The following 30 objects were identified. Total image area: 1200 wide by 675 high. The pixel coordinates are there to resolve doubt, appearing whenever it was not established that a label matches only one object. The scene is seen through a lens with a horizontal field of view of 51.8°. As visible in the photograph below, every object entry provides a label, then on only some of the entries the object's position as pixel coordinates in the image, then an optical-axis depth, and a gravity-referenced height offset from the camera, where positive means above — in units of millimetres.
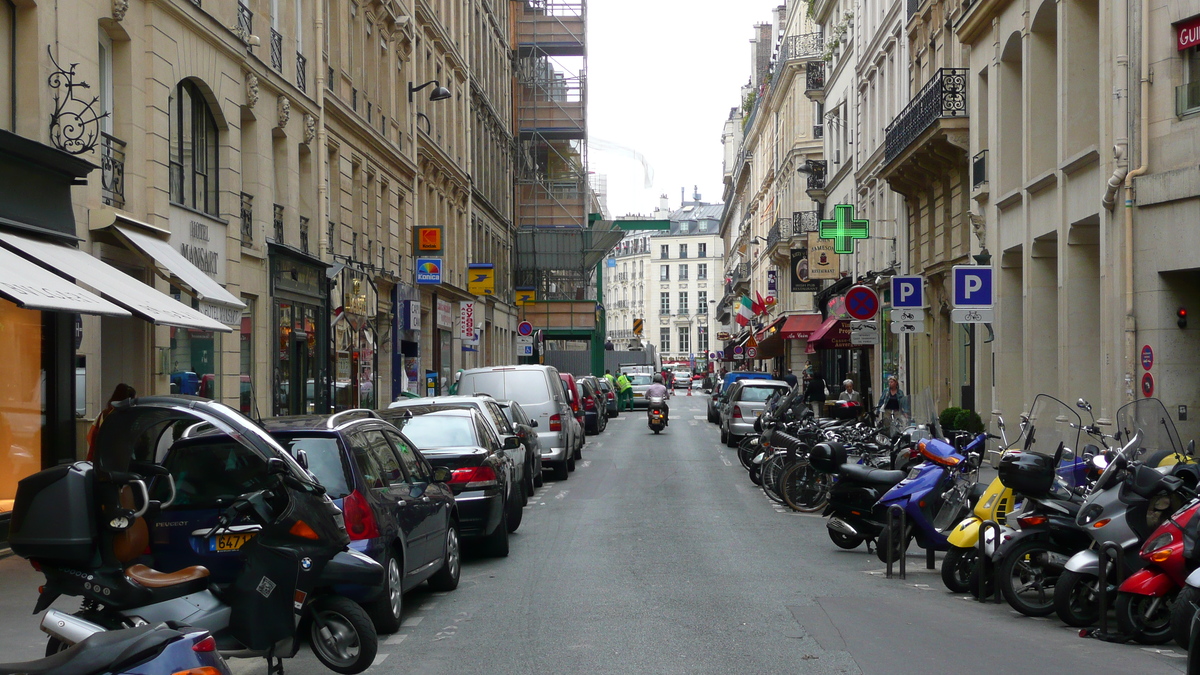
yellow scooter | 9820 -1544
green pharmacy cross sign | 35906 +3452
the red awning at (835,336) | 41094 +270
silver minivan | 21281 -880
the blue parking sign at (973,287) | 14984 +686
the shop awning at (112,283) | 12047 +670
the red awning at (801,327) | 47188 +683
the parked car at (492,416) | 13508 -856
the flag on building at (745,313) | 66875 +1885
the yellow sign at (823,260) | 42031 +2872
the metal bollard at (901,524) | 10930 -1625
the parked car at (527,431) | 17844 -1254
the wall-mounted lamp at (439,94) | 31219 +6422
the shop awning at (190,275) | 15273 +948
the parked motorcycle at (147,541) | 5977 -958
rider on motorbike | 36659 -1438
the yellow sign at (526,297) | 58125 +2294
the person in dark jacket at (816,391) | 31750 -1205
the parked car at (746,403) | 29047 -1400
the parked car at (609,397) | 44084 -1953
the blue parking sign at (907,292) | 17719 +742
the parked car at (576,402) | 26847 -1296
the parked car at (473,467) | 11742 -1182
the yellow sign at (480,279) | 41594 +2252
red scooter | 7578 -1486
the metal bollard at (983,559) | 9562 -1673
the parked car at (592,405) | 35125 -1758
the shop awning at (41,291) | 9938 +483
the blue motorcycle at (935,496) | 11086 -1379
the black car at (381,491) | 8000 -1011
